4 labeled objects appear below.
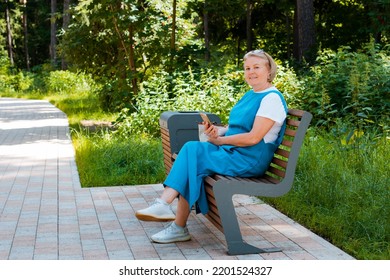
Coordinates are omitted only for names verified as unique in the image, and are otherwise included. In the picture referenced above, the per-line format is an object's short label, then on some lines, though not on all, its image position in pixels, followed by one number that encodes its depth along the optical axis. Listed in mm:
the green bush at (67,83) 36337
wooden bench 6721
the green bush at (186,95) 14862
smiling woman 6965
